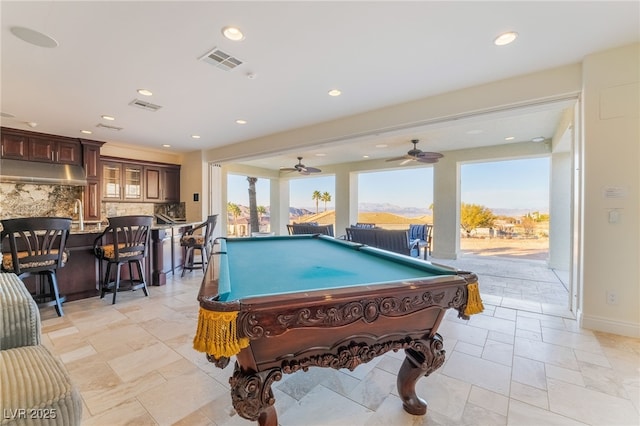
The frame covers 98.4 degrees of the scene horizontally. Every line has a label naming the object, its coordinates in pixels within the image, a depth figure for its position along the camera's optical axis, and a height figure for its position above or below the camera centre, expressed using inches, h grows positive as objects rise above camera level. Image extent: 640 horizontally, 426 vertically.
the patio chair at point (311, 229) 208.7 -15.4
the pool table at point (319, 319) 39.8 -17.6
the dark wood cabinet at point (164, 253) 166.9 -28.0
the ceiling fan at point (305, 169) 264.7 +39.0
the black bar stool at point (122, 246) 135.9 -19.0
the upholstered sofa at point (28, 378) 37.0 -25.9
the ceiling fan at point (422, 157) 196.2 +38.8
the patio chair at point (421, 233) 246.7 -21.8
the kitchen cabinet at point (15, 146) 182.4 +42.6
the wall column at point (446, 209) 256.5 +0.4
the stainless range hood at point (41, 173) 179.9 +25.3
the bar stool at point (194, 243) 188.2 -23.2
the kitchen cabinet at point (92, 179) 216.4 +24.2
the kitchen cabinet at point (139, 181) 234.8 +26.4
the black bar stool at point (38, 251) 108.0 -17.7
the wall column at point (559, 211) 210.1 -1.2
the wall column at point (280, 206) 383.0 +4.8
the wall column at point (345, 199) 325.7 +12.4
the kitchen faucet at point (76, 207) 212.8 +1.9
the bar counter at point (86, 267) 136.6 -31.1
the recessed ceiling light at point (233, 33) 85.7 +55.9
